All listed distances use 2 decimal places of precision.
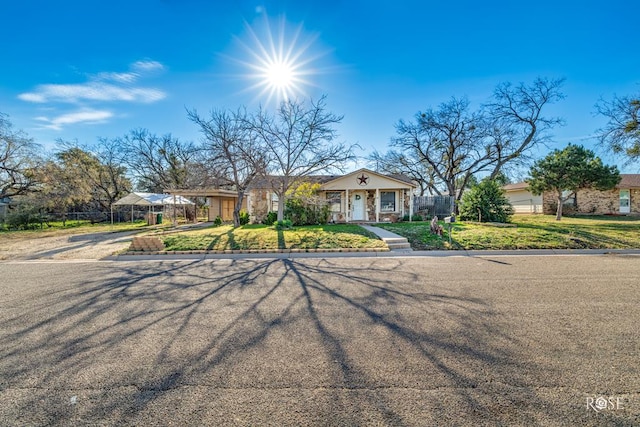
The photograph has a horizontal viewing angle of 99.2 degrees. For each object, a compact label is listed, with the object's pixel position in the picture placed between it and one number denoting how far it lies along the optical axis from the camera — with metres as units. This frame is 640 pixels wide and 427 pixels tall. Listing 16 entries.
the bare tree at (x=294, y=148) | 13.59
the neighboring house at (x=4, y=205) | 20.15
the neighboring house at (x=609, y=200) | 22.06
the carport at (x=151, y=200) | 19.34
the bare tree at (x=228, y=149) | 13.68
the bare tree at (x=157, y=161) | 29.72
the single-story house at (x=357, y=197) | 17.97
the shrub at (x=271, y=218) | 16.70
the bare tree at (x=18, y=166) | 19.27
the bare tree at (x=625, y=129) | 12.04
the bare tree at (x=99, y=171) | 26.23
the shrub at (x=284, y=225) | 13.42
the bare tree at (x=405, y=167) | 26.73
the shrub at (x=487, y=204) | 14.89
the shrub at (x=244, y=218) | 18.29
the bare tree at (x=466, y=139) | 21.30
